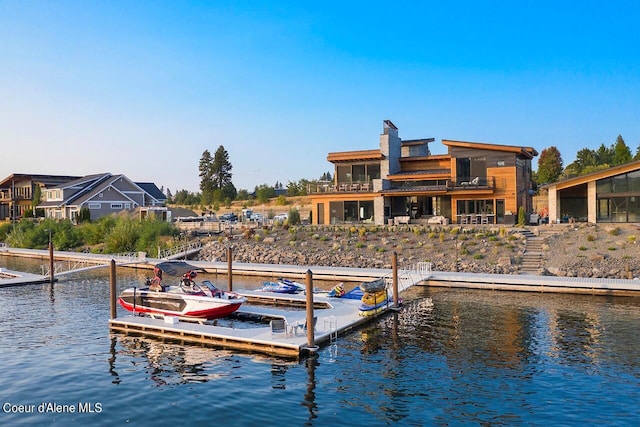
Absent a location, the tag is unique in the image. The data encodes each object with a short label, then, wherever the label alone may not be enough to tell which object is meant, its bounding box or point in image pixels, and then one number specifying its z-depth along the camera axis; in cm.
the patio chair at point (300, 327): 1806
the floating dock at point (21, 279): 3038
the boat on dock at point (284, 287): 2625
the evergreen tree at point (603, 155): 7350
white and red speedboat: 2088
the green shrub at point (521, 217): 3693
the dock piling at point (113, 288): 2077
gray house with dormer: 6481
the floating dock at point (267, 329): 1716
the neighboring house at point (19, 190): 7575
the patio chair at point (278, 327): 1801
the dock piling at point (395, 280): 2282
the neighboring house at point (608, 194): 3438
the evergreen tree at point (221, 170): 8956
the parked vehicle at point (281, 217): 5141
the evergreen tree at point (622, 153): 5912
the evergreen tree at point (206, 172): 8925
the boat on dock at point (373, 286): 2150
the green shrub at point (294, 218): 4603
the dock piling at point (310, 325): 1698
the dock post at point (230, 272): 2586
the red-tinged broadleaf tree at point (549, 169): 6762
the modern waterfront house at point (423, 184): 3994
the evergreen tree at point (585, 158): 7334
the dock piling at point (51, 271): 3156
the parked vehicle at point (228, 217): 5913
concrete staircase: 2902
